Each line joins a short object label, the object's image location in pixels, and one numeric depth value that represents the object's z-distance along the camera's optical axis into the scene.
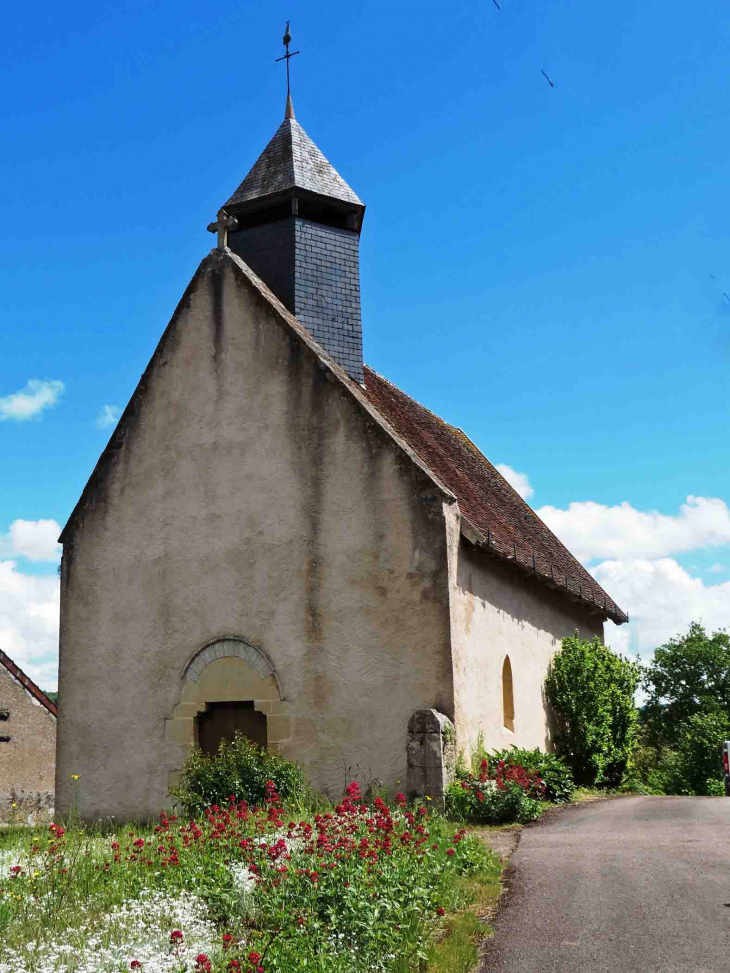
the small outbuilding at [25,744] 19.47
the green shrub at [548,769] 13.29
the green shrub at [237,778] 11.73
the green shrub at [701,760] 27.62
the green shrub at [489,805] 11.31
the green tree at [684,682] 36.31
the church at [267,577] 12.58
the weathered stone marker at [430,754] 11.45
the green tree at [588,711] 17.48
